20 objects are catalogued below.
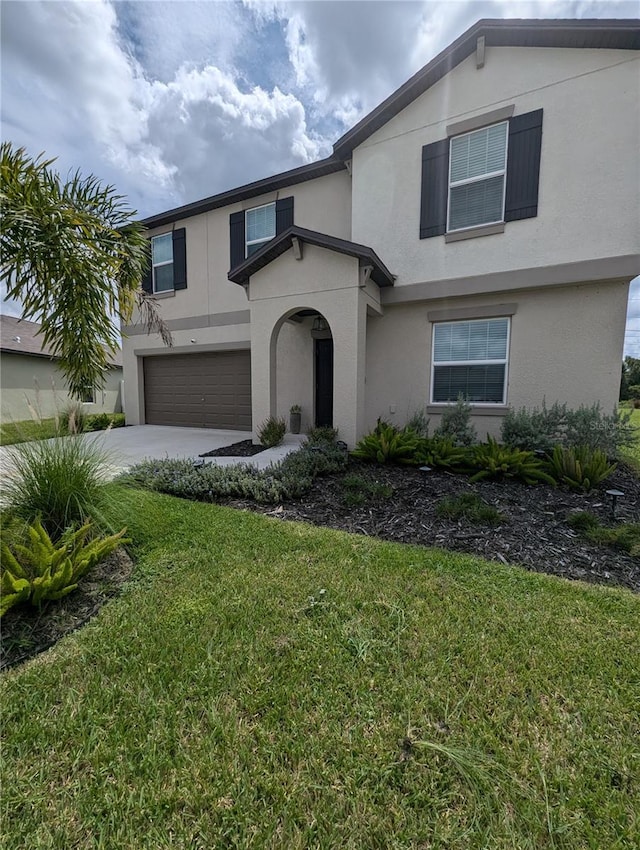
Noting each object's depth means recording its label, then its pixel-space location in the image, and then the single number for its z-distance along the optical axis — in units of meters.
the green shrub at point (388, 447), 6.62
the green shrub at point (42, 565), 2.56
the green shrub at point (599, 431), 6.24
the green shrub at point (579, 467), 5.47
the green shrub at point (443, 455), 6.26
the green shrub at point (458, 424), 7.13
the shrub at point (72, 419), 3.48
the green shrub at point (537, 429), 6.49
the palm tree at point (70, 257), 3.43
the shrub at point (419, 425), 7.76
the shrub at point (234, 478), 5.34
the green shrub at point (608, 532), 3.84
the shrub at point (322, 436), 7.37
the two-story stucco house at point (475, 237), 6.46
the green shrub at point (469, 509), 4.43
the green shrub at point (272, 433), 8.05
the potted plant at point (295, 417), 9.94
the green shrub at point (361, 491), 5.08
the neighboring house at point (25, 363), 15.17
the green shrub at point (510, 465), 5.72
